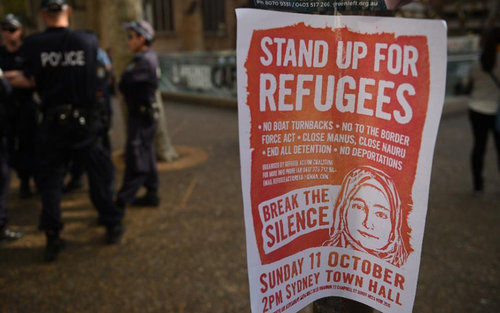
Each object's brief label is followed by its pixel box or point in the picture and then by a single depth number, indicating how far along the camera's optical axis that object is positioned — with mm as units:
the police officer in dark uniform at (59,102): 3303
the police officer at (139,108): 4145
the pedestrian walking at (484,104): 4430
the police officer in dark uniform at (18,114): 4691
